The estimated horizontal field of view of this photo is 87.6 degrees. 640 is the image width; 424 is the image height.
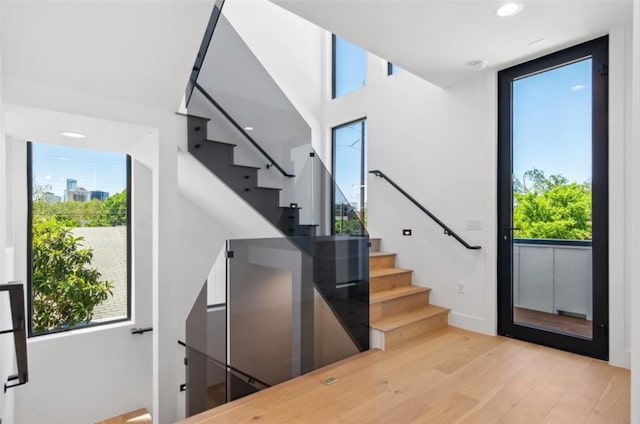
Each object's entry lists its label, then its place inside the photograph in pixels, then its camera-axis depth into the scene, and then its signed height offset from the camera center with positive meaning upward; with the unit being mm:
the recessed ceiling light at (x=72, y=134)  2912 +682
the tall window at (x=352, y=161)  5473 +868
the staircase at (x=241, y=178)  3428 +352
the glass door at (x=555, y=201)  2947 +100
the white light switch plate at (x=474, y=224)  3697 -146
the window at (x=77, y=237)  4004 -337
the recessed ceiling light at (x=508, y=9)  2449 +1514
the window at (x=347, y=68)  5577 +2516
